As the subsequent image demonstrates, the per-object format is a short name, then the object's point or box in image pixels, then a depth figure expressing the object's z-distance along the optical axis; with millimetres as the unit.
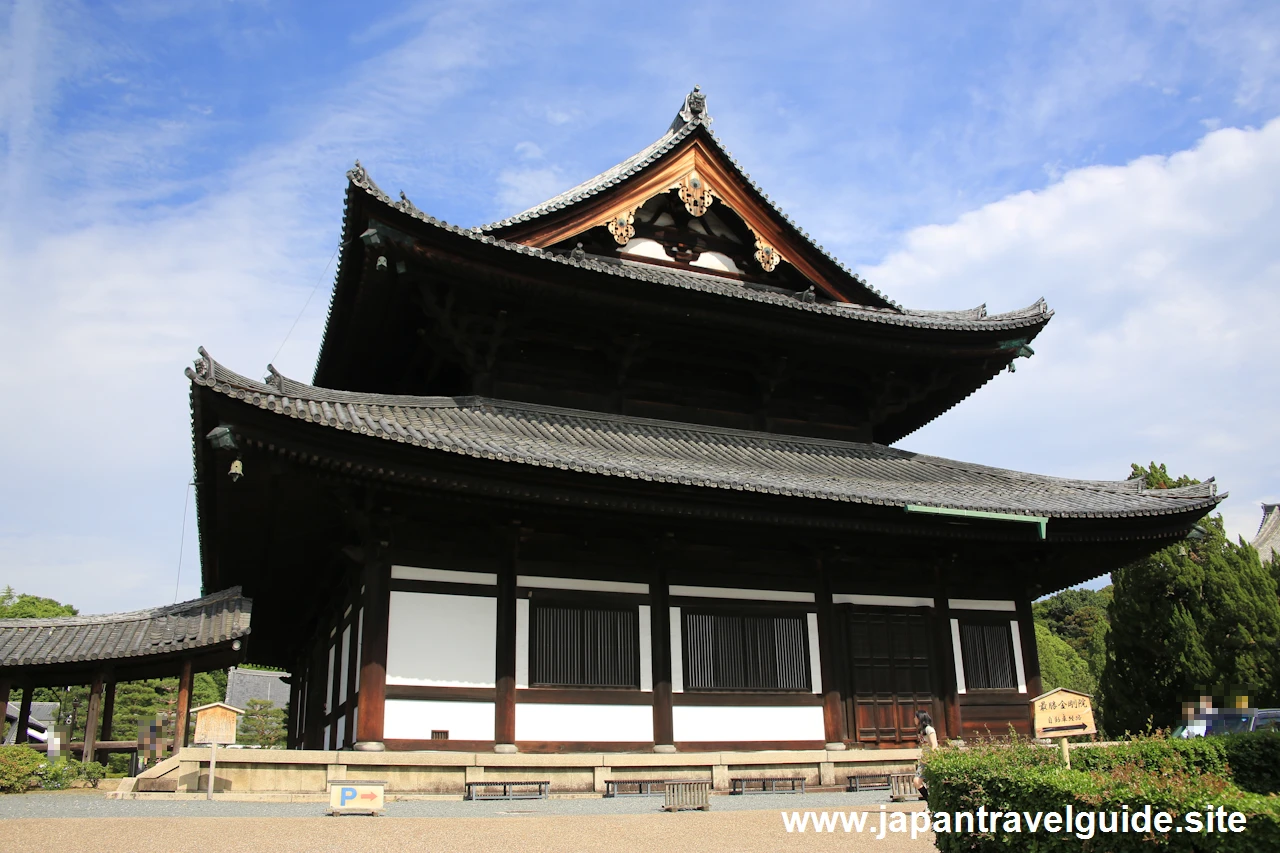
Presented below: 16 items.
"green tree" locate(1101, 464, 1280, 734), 26766
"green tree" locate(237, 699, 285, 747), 66275
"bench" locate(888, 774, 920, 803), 13961
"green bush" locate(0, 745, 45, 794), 14375
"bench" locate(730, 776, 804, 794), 14875
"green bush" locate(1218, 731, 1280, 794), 12398
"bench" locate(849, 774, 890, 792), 15734
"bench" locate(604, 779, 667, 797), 14156
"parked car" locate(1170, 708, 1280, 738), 17828
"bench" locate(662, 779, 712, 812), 12352
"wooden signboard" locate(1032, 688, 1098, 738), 11539
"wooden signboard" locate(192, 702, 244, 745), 12539
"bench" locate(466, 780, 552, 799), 13430
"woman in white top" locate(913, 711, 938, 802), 15744
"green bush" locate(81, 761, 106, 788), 16109
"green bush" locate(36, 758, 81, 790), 15234
